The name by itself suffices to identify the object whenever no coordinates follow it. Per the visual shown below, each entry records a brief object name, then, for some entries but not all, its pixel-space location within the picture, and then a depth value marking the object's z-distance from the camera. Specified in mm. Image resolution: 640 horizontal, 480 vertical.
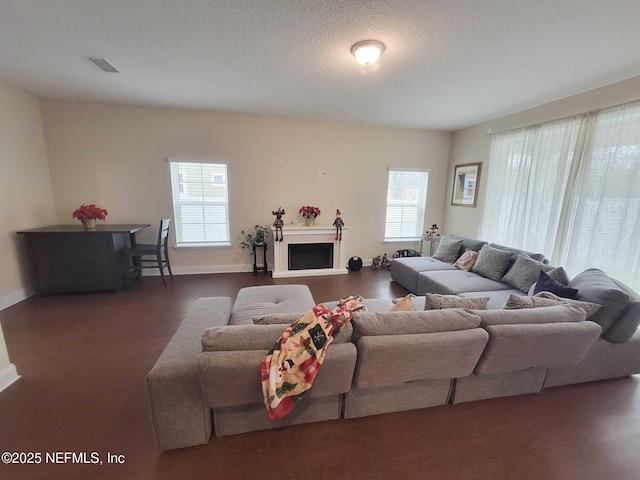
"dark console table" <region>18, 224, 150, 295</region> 3295
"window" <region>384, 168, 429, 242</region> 5117
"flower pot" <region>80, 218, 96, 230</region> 3506
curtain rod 2628
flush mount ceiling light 2061
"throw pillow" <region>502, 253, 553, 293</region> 2802
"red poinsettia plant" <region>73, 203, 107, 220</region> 3453
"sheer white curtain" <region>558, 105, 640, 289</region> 2568
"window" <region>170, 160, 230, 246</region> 4258
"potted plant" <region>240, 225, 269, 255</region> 4523
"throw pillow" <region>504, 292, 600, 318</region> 1857
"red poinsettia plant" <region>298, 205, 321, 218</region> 4551
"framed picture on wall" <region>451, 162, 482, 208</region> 4516
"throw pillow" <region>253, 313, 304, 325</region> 1563
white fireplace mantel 4434
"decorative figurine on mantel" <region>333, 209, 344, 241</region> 4594
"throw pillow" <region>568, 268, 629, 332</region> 1852
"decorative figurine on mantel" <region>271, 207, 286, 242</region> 4340
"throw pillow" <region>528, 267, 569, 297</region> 2449
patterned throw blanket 1231
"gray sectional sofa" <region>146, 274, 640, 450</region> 1314
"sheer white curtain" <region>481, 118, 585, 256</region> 3201
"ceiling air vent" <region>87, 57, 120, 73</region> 2416
